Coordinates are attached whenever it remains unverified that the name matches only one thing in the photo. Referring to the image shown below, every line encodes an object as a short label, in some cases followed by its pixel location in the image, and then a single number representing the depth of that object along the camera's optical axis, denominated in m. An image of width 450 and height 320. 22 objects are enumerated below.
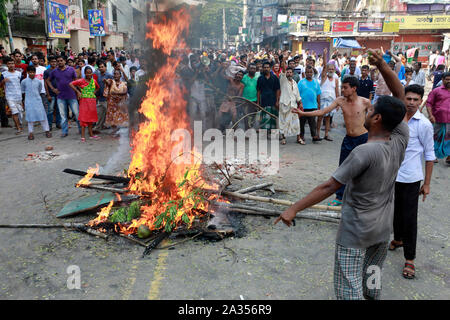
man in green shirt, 10.34
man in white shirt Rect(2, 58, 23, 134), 9.77
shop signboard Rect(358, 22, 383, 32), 33.44
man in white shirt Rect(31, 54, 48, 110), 10.63
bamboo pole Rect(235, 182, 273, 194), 5.57
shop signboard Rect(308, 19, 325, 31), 34.09
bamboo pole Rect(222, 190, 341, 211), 4.50
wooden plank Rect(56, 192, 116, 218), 4.93
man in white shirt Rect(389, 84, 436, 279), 3.64
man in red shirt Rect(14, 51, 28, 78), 10.95
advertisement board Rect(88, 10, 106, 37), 21.16
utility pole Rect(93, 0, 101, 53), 29.29
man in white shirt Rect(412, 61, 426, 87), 13.06
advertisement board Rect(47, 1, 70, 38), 22.91
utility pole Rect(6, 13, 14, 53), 16.82
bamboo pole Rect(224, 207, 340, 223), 4.76
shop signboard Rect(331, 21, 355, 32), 33.41
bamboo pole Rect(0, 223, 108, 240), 4.36
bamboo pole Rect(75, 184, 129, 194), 5.26
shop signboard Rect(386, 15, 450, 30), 33.22
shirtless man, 5.30
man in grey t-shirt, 2.38
